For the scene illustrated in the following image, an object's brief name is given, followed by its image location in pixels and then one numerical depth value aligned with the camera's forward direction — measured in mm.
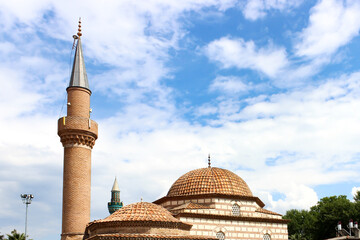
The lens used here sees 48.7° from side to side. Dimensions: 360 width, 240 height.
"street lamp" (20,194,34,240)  28812
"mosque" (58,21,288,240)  18500
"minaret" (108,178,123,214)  44812
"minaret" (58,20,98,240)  21719
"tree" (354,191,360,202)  40406
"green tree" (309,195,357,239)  33844
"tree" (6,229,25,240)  28041
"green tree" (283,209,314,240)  41062
